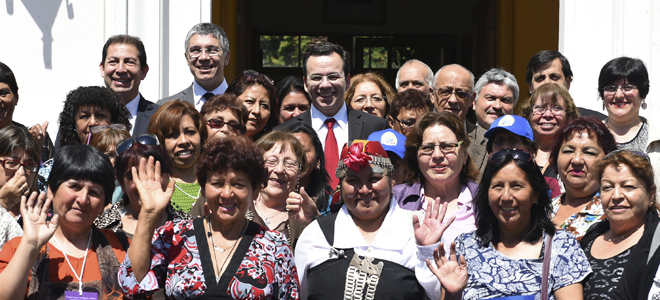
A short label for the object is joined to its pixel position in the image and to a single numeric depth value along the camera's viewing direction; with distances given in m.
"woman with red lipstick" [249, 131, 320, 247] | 4.56
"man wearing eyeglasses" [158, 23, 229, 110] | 6.02
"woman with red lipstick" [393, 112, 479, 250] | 4.50
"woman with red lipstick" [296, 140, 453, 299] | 3.69
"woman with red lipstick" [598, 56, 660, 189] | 5.35
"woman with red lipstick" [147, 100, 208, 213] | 4.86
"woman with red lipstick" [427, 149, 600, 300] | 3.56
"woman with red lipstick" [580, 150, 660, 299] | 3.57
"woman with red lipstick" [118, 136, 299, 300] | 3.42
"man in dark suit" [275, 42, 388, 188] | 5.80
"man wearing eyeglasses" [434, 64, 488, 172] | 6.13
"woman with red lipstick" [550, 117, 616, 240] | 4.24
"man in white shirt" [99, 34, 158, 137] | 5.80
